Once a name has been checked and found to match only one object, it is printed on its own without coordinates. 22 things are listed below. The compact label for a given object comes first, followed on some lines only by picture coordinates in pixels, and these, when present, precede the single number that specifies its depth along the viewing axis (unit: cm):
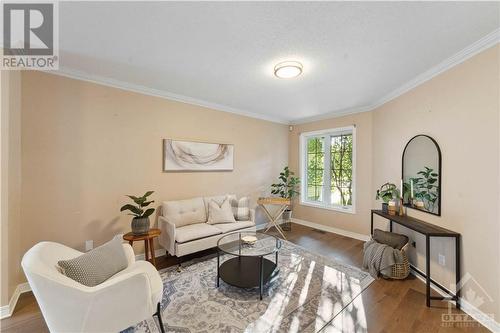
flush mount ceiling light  225
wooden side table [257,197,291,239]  416
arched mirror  236
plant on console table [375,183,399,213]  293
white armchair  124
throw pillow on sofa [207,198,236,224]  328
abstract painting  324
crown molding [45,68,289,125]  249
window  420
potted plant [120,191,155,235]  252
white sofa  271
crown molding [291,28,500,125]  178
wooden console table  204
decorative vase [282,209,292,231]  477
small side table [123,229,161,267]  245
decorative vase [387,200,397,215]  288
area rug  177
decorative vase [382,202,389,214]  298
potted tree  471
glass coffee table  219
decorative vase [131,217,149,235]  252
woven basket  250
